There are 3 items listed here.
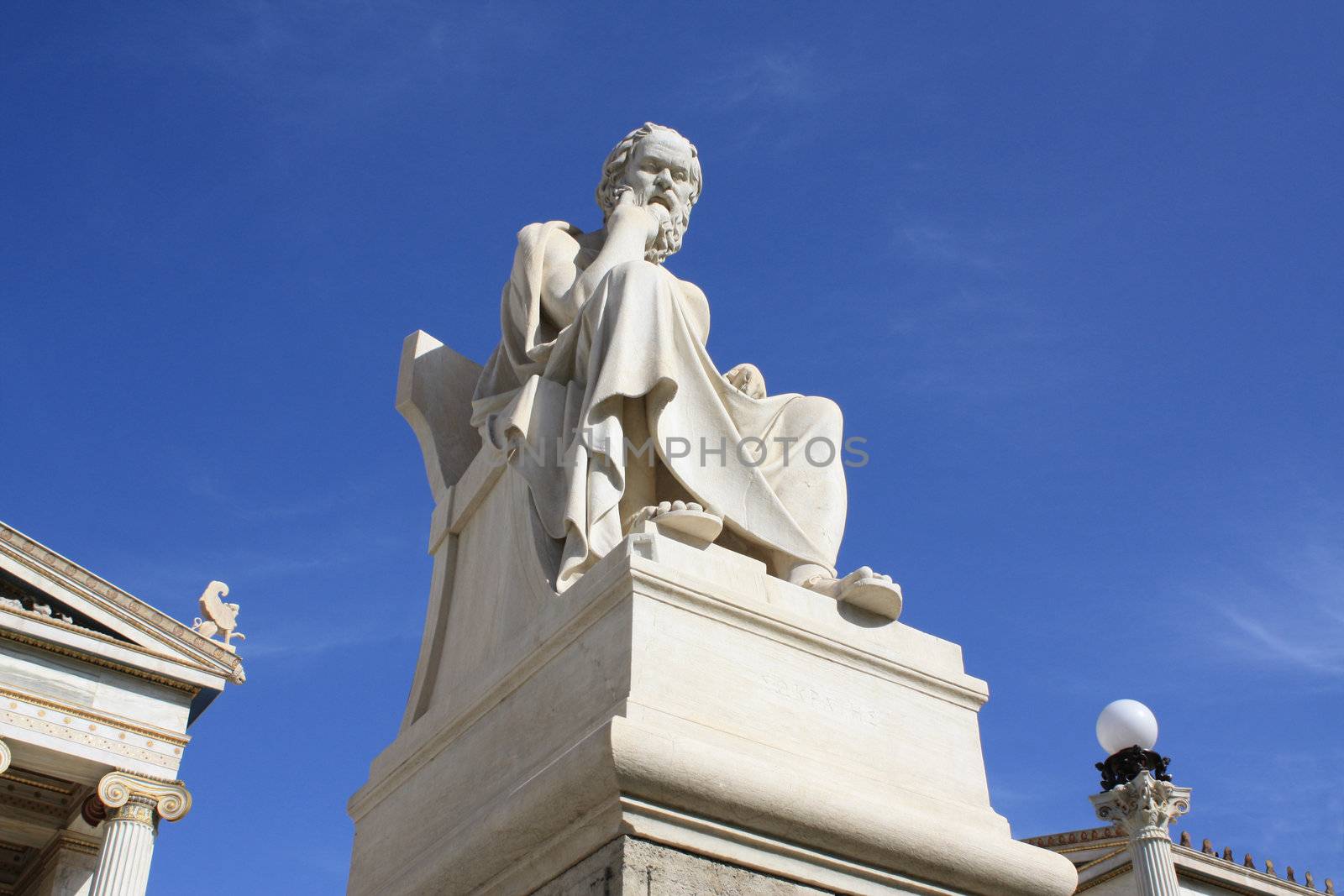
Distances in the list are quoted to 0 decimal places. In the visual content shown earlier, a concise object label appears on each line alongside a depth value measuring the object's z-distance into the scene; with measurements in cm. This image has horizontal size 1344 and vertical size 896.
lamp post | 1029
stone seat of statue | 339
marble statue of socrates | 434
